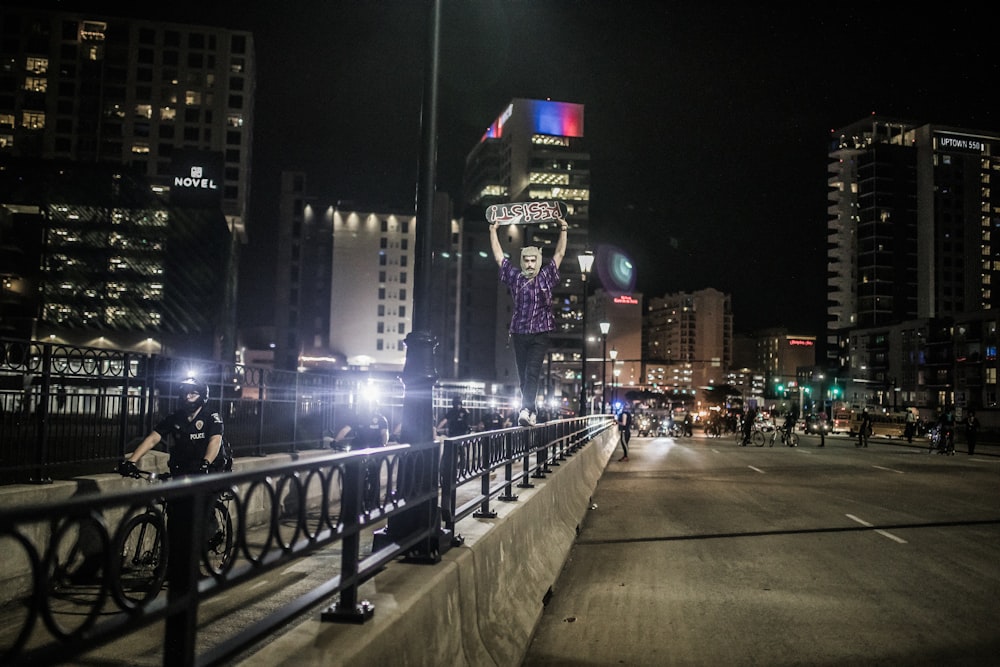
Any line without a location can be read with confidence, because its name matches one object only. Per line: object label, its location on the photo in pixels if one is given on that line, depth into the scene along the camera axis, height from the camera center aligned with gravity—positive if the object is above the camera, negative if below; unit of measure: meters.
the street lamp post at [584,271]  25.30 +3.27
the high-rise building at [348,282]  137.38 +15.25
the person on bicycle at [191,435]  7.95 -0.60
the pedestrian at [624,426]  31.36 -1.65
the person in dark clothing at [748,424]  43.44 -2.06
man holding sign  10.65 +1.02
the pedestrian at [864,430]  47.03 -2.41
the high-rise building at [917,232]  147.38 +27.06
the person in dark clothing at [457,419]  16.72 -0.83
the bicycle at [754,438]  43.48 -2.76
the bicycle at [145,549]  6.89 -1.57
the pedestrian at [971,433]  39.41 -2.00
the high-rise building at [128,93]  115.50 +37.85
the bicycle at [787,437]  43.28 -2.66
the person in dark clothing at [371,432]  12.46 -0.82
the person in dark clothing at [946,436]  37.75 -2.06
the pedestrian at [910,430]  53.12 -2.59
